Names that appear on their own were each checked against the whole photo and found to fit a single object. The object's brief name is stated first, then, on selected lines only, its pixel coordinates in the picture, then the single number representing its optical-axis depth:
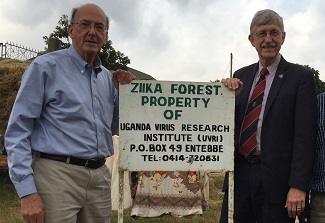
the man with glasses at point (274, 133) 2.88
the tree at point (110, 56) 19.14
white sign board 2.95
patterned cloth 6.19
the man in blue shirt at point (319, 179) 2.90
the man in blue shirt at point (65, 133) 2.52
